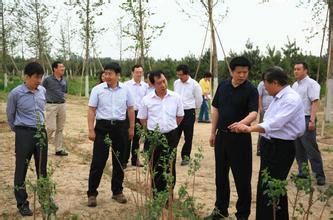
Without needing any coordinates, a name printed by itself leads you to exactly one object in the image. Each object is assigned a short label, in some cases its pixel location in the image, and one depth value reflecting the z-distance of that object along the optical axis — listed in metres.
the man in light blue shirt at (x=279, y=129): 3.56
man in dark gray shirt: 7.36
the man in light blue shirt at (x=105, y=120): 4.68
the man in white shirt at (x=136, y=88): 6.92
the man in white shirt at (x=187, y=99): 6.90
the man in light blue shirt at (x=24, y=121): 4.31
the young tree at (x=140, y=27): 16.56
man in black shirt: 4.09
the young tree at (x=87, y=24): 19.47
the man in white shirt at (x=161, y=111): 4.60
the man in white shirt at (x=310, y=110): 5.48
